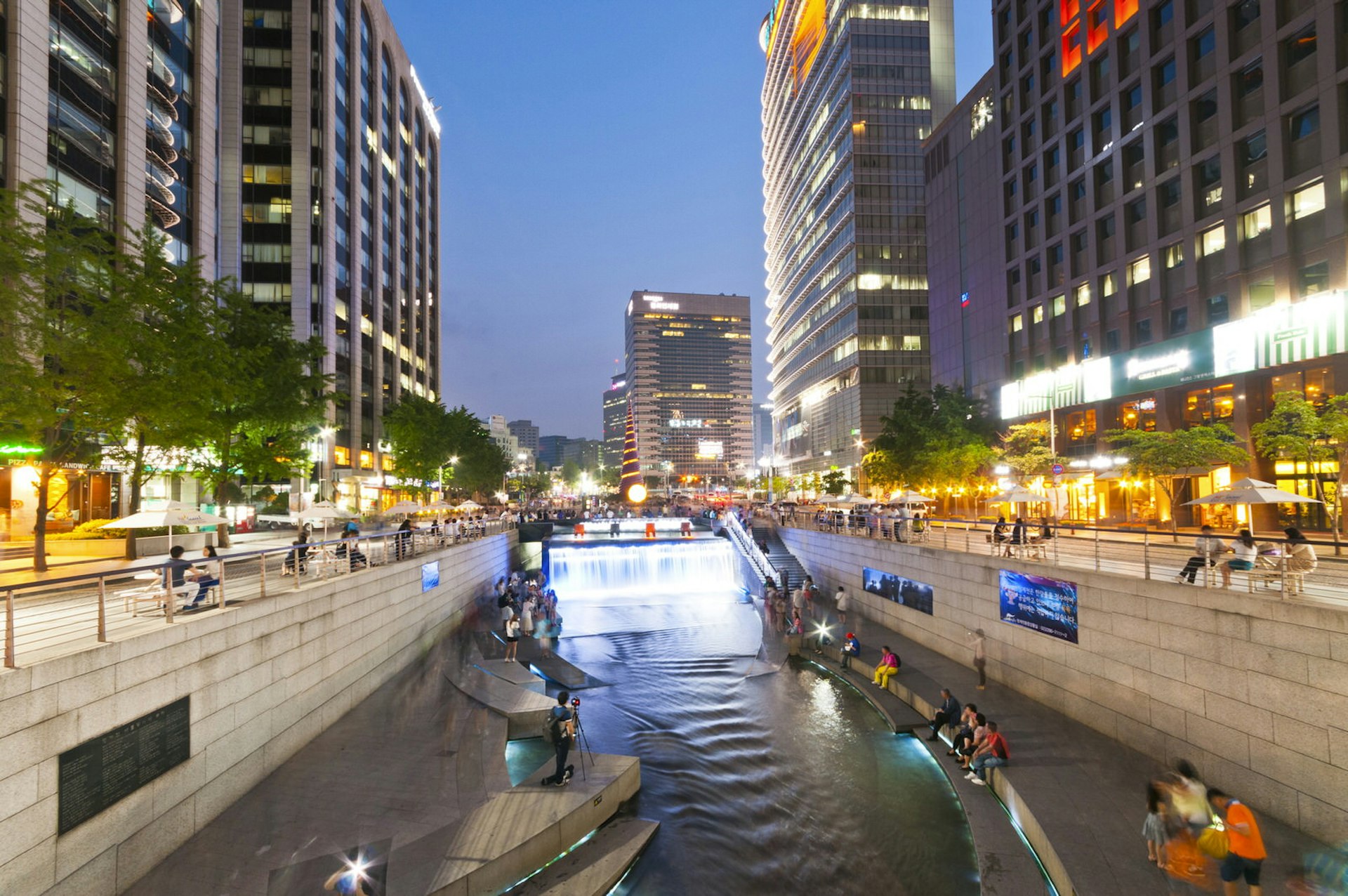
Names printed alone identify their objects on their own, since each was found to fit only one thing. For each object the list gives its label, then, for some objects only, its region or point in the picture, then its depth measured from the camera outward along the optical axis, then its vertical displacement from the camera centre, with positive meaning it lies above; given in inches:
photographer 481.4 -194.9
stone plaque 322.7 -151.4
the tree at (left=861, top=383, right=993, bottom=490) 1685.5 +82.8
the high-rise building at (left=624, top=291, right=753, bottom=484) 5831.7 +272.9
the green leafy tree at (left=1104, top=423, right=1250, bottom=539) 1085.1 +35.0
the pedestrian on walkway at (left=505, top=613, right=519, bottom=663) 910.4 -220.3
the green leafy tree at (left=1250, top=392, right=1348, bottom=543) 853.8 +56.8
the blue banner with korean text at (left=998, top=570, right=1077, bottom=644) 624.7 -134.5
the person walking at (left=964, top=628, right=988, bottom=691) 720.3 -202.9
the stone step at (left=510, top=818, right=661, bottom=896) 386.6 -248.5
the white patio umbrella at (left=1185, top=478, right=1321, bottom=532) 576.4 -22.1
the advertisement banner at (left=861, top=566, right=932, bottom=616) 944.3 -181.7
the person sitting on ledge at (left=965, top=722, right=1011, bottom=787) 516.7 -226.8
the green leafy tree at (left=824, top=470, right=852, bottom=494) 3078.2 -27.9
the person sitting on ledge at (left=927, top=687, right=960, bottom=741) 609.3 -226.7
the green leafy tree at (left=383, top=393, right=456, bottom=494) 2314.2 +153.6
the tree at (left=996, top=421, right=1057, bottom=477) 1541.6 +60.9
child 374.9 -208.5
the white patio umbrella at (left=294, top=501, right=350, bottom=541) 975.5 -43.3
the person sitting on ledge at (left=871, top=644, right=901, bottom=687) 769.6 -229.9
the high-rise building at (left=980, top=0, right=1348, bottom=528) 1197.1 +572.1
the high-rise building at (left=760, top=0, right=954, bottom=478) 3393.2 +1504.4
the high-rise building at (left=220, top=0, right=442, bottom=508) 2367.1 +1147.7
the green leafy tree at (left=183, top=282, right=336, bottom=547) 932.0 +141.6
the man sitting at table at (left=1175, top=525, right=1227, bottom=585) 505.0 -64.9
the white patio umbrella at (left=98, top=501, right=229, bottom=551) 627.2 -33.6
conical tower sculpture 2886.3 +18.7
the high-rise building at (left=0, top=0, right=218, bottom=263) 1229.7 +848.5
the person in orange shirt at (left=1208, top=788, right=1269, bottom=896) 326.0 -191.3
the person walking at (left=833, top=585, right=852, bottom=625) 1128.8 -221.8
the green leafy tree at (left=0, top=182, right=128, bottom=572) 633.0 +151.9
